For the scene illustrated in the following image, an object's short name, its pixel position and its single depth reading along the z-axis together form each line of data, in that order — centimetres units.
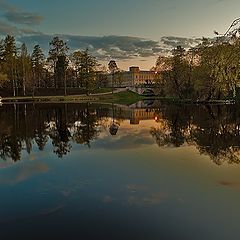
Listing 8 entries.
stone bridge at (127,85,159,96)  11959
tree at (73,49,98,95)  9067
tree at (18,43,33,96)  8897
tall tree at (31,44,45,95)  10444
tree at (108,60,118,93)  15734
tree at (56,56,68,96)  9735
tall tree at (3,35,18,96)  8592
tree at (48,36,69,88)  9300
